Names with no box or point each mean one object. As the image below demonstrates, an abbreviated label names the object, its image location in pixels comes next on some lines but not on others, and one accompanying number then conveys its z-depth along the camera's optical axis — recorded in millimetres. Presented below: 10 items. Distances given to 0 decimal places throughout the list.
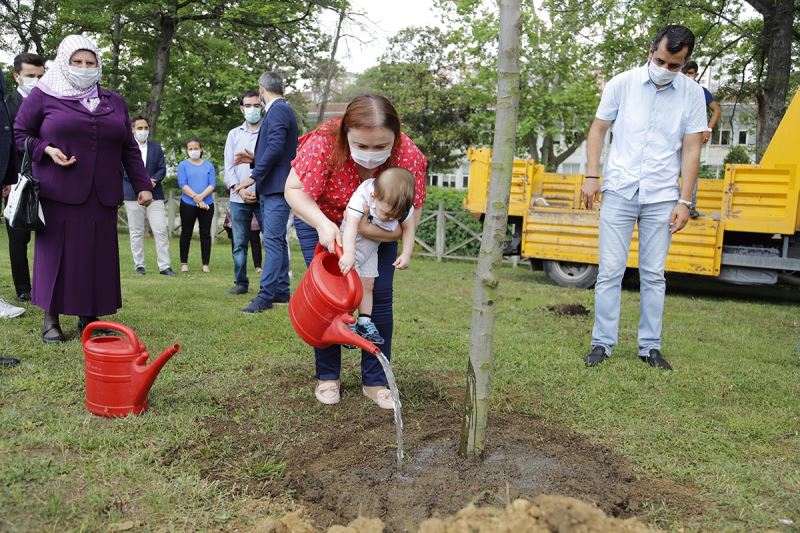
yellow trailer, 7531
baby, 2904
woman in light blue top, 8430
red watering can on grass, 2977
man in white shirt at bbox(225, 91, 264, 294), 6719
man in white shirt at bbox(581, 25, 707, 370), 4293
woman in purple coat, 4145
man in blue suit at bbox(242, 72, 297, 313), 5602
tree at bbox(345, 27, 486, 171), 27359
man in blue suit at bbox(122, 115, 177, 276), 8188
